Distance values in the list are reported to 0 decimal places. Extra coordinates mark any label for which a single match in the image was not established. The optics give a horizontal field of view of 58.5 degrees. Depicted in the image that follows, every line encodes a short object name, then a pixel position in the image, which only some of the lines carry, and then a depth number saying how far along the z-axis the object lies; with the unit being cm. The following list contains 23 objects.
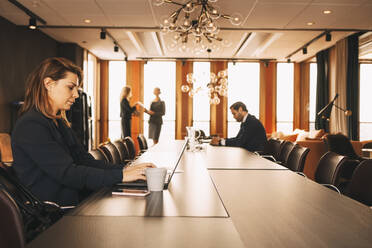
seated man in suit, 435
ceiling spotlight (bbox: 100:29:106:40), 643
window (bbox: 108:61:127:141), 1049
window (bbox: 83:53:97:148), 890
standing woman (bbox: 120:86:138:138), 780
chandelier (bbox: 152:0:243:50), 370
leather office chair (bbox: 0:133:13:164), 514
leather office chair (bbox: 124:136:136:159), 397
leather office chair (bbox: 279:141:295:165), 338
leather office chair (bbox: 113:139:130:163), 334
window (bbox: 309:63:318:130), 1004
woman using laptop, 142
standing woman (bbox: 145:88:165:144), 870
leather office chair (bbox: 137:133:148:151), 442
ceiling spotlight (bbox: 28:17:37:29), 570
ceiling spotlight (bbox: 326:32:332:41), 639
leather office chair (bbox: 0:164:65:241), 118
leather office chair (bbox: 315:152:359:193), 212
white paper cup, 139
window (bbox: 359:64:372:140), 1012
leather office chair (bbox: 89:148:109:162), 240
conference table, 85
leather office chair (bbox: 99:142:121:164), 276
